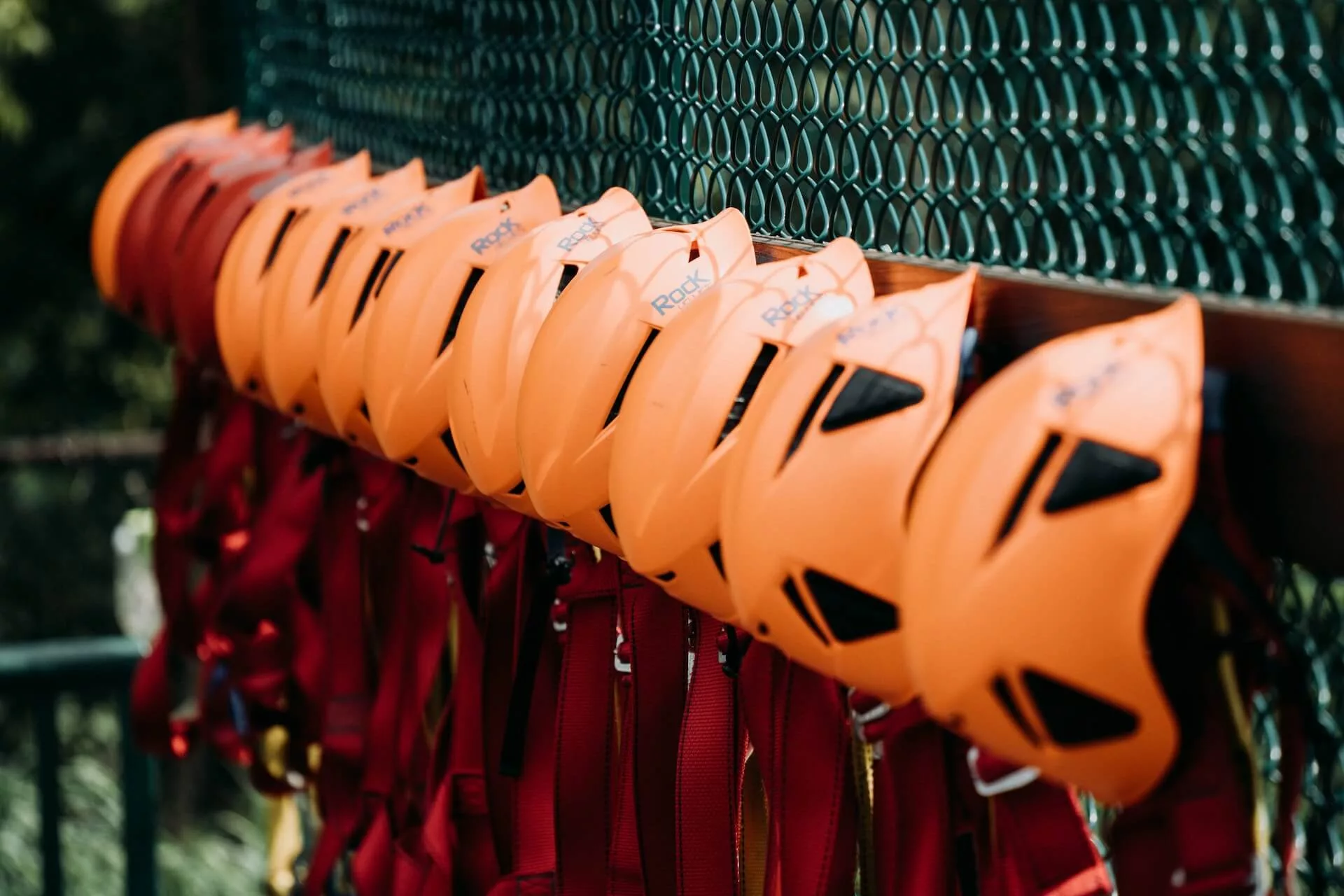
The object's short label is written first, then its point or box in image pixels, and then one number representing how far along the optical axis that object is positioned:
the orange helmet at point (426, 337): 3.03
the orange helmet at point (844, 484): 2.51
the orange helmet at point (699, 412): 2.66
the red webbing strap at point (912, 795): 2.68
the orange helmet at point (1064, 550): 2.39
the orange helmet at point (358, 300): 3.19
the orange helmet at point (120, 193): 4.12
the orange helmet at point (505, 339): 2.89
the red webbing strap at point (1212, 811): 2.47
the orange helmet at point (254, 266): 3.48
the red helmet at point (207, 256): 3.65
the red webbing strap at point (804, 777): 2.76
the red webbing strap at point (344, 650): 3.52
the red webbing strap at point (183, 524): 3.94
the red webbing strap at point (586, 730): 3.00
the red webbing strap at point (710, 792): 2.87
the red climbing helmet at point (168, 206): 3.86
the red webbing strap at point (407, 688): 3.35
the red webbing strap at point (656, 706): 2.96
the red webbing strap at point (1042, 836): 2.59
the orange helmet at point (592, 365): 2.78
